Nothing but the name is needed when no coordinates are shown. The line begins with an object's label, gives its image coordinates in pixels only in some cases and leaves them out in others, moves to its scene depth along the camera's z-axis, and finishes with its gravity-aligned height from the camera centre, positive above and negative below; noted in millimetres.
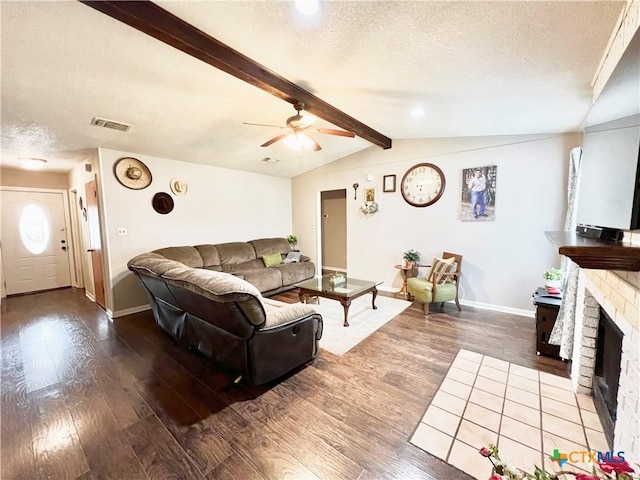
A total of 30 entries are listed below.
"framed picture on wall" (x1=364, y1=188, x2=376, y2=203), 4898 +398
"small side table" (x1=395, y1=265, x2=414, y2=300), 4275 -1036
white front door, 4738 -429
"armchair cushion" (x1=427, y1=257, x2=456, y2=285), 3691 -791
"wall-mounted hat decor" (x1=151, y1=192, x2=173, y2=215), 4090 +244
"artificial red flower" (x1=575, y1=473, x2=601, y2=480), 572 -586
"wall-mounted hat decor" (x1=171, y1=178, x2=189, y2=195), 4284 +524
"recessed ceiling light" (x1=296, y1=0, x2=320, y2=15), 1468 +1211
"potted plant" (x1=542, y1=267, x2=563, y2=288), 2780 -687
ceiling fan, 2760 +916
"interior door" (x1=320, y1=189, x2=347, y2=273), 6426 -389
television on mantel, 996 +292
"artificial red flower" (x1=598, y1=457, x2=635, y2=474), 636 -634
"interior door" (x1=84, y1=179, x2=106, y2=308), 3819 -334
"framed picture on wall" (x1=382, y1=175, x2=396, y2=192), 4648 +588
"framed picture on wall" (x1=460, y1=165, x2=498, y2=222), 3738 +310
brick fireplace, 1115 -596
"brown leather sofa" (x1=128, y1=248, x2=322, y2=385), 1907 -896
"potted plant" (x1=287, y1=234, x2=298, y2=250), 6086 -567
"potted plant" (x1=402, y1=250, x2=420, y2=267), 4344 -710
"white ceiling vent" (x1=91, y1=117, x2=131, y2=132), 2847 +1076
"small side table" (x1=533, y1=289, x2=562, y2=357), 2512 -1053
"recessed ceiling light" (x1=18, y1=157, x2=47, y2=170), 3947 +894
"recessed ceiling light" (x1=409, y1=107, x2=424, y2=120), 2997 +1231
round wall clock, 4191 +513
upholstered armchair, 3635 -988
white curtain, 2289 -916
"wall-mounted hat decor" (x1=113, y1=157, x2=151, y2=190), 3701 +664
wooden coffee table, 3301 -1007
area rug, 2912 -1393
